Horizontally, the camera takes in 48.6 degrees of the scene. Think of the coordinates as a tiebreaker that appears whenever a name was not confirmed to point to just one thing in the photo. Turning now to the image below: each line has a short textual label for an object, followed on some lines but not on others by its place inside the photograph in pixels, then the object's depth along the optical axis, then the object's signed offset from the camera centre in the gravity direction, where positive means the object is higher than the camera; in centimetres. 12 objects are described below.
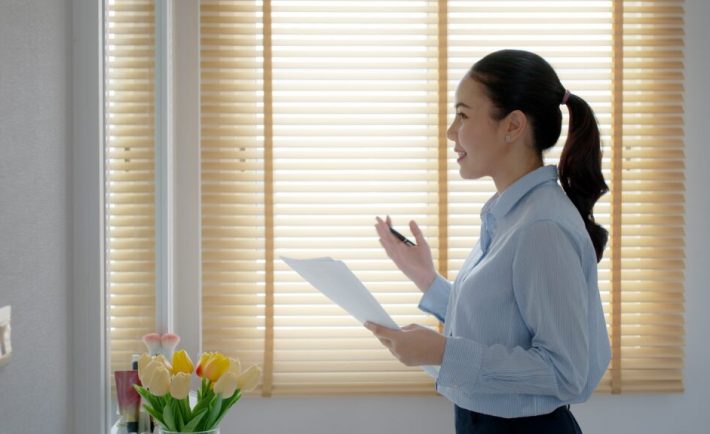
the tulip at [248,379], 178 -39
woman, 149 -13
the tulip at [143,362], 170 -33
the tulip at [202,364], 179 -35
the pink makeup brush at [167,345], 233 -40
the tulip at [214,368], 178 -36
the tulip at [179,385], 169 -38
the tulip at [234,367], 178 -36
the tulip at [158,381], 168 -37
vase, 174 -49
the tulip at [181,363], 180 -35
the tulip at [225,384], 175 -39
